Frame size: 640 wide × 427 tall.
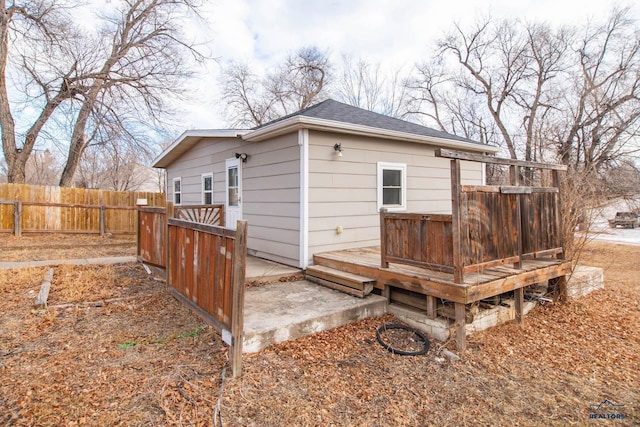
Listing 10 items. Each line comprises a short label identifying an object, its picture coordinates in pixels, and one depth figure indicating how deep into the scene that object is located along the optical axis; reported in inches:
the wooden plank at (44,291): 158.1
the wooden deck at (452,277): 136.9
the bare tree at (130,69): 495.5
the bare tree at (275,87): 925.2
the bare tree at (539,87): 550.0
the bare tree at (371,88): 946.7
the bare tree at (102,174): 978.1
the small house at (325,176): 216.7
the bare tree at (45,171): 1051.3
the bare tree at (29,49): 438.6
